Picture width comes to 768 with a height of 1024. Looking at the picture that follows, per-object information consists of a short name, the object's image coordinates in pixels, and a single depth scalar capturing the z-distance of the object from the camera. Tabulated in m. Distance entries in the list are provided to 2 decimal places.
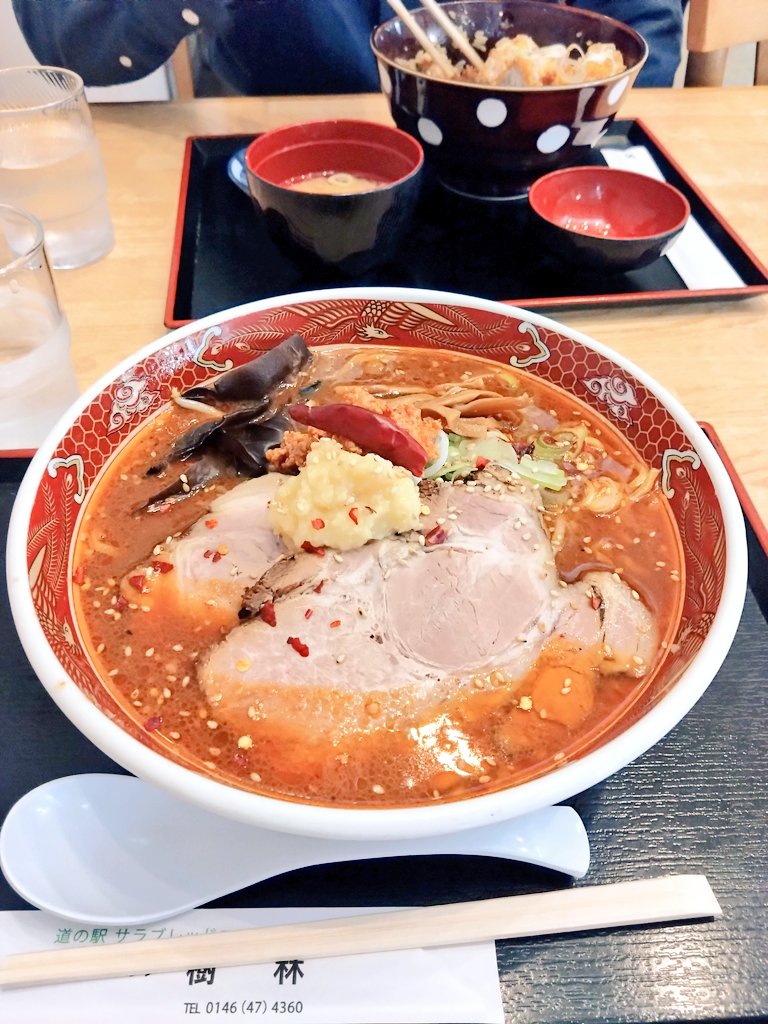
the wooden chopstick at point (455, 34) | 0.56
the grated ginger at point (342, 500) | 0.34
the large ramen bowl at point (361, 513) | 0.25
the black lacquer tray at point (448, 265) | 0.52
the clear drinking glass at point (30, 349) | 0.43
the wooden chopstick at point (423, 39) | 0.55
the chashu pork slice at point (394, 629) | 0.32
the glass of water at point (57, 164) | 0.52
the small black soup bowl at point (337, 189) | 0.48
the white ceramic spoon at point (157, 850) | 0.27
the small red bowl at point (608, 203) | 0.55
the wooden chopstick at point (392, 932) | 0.26
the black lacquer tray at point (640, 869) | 0.26
